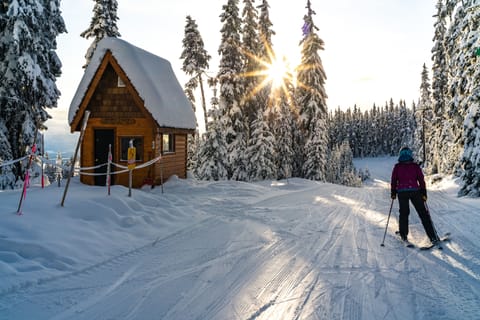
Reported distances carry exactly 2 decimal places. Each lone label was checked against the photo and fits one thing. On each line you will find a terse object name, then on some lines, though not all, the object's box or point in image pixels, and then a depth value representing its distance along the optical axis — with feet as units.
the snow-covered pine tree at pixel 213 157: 82.48
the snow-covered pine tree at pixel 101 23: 82.58
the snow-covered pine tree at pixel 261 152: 84.53
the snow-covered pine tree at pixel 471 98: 45.53
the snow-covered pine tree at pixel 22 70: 50.96
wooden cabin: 51.47
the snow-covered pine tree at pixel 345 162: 240.98
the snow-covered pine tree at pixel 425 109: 158.92
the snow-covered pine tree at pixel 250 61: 94.63
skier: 24.44
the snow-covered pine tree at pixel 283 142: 94.94
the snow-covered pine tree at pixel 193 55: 106.01
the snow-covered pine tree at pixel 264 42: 97.35
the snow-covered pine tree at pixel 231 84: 87.97
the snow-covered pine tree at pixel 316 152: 95.40
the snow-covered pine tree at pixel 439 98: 100.57
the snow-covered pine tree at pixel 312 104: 95.61
